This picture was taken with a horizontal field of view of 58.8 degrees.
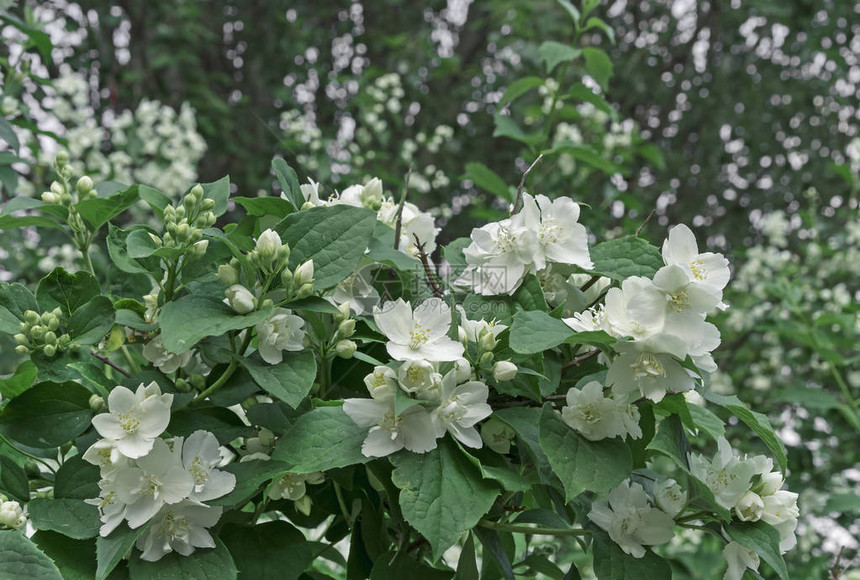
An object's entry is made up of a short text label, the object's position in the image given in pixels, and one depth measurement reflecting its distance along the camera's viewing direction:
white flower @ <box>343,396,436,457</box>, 0.73
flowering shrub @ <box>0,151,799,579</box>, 0.73
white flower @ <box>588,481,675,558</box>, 0.80
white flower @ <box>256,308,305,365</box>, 0.78
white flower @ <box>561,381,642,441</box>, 0.75
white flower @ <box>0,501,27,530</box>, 0.75
